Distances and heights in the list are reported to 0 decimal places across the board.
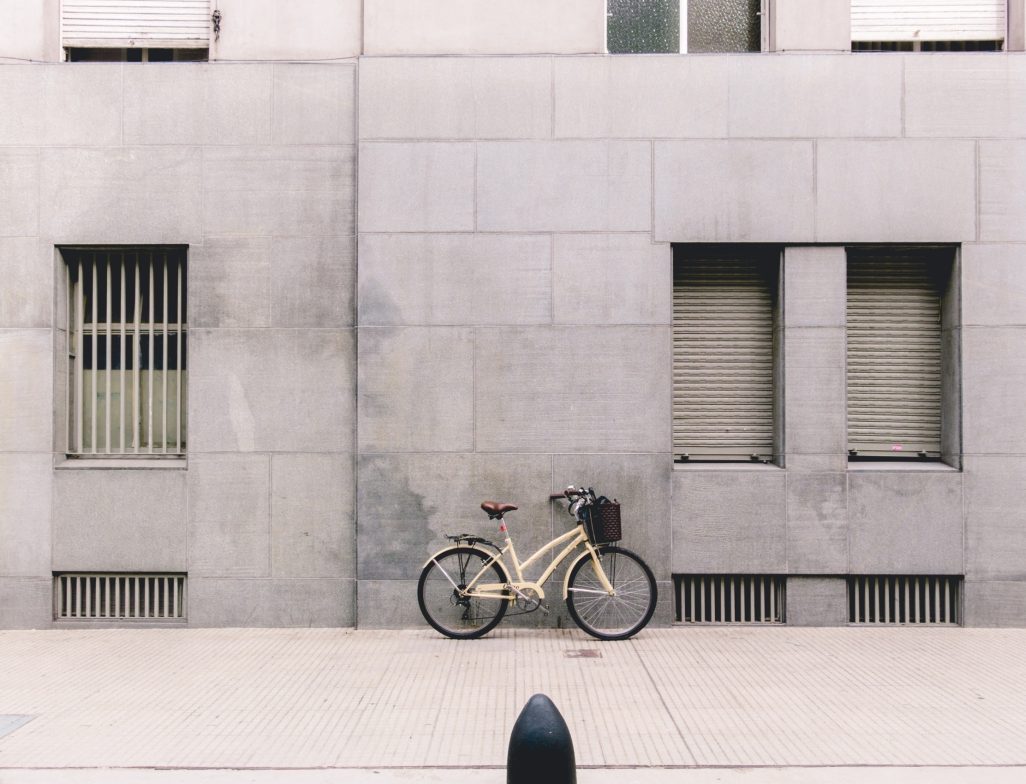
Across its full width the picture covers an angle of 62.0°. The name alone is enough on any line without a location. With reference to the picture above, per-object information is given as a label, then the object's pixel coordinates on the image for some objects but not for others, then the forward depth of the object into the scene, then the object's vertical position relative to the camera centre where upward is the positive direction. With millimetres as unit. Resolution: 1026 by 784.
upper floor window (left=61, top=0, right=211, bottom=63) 8828 +3912
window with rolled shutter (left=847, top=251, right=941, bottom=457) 8703 +580
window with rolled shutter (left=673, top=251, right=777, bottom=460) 8727 +471
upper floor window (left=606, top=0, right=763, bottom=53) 8797 +3858
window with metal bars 8758 +484
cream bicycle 7914 -1699
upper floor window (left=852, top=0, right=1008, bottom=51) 8750 +3888
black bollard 4293 -1774
